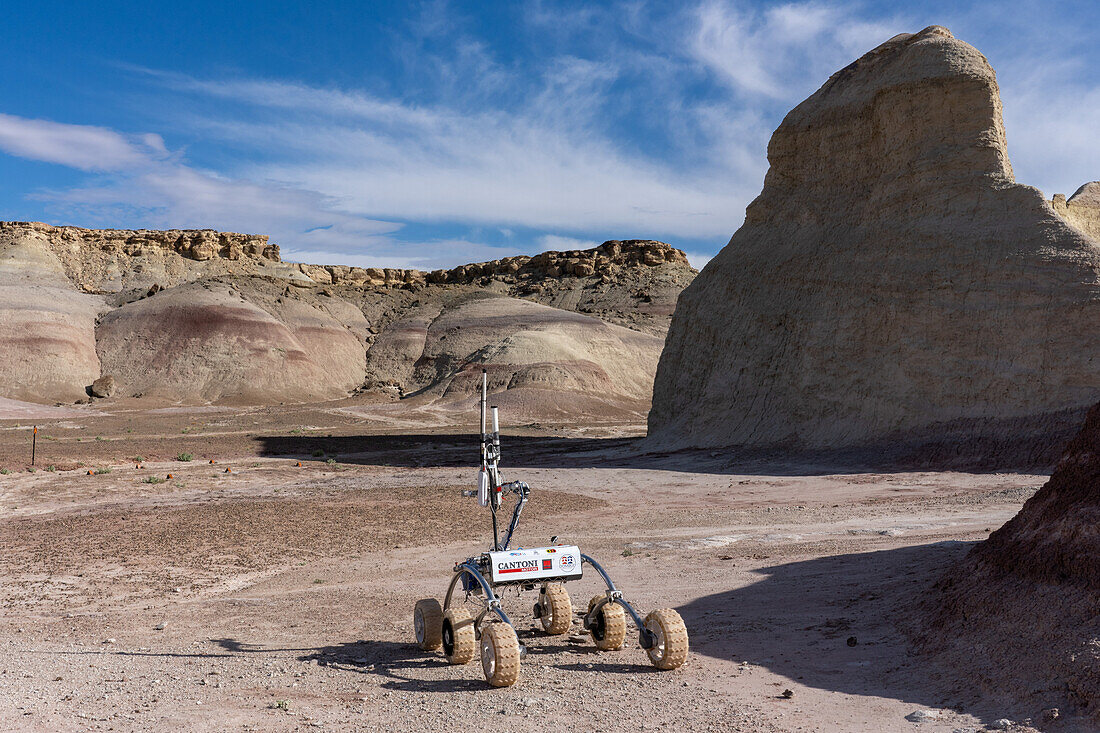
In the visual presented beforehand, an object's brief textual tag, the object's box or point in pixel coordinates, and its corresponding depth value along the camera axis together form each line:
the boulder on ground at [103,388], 66.75
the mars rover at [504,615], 6.59
